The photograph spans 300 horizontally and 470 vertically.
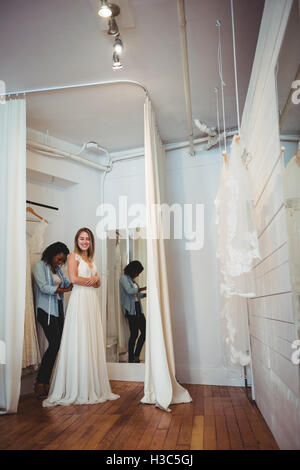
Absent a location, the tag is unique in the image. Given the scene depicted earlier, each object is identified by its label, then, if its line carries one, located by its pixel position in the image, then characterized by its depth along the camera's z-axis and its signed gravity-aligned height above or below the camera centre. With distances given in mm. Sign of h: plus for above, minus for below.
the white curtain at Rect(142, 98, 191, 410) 3368 -182
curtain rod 3568 +1978
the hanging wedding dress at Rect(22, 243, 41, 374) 3796 -396
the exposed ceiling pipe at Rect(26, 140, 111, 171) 4375 +1743
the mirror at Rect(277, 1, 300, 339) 1675 +704
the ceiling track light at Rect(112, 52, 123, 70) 3035 +1866
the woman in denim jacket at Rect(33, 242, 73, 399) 3811 -52
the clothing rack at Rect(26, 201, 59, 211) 4430 +1101
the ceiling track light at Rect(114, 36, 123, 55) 2934 +1923
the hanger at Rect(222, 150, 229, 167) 2580 +917
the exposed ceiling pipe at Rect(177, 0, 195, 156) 2582 +1877
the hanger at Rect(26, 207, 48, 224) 4337 +987
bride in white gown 3531 -510
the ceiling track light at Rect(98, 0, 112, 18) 2504 +1877
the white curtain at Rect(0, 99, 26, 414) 3205 +480
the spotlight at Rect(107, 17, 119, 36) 2748 +1953
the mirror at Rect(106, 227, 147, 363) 4592 +46
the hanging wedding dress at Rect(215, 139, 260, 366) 2121 +238
